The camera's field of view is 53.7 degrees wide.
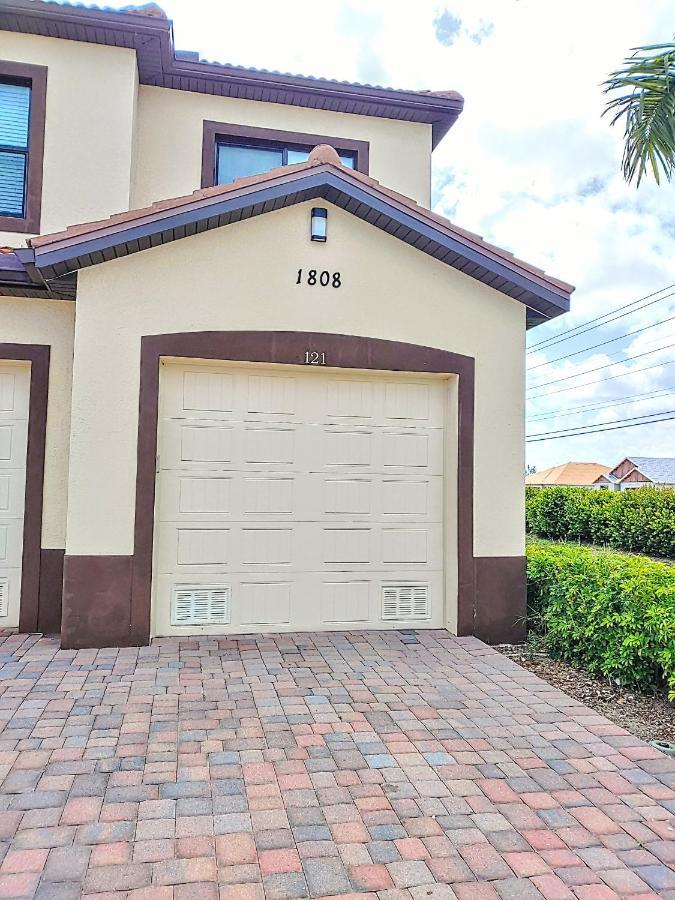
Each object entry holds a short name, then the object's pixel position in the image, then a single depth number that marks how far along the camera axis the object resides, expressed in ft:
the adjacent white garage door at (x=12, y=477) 23.21
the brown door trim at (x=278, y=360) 21.17
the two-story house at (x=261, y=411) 21.08
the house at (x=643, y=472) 131.03
